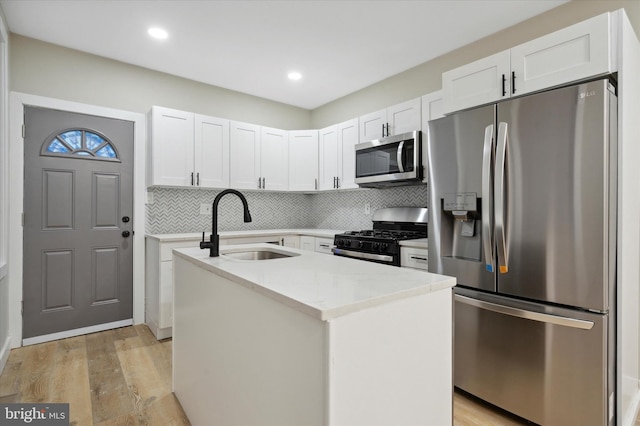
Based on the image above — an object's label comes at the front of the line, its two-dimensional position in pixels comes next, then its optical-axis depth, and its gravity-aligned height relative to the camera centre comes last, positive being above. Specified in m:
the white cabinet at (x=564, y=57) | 1.63 +0.81
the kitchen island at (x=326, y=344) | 0.87 -0.40
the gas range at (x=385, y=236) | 2.76 -0.22
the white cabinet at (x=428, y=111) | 2.83 +0.86
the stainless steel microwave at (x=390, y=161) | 2.92 +0.46
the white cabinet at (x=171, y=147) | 3.22 +0.61
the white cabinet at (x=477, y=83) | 2.01 +0.81
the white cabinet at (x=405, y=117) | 3.01 +0.87
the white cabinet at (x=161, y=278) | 3.01 -0.64
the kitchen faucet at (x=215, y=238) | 1.71 -0.14
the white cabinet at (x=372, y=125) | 3.33 +0.87
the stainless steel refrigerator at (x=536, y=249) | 1.58 -0.20
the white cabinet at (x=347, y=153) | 3.65 +0.64
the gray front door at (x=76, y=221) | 2.88 -0.12
